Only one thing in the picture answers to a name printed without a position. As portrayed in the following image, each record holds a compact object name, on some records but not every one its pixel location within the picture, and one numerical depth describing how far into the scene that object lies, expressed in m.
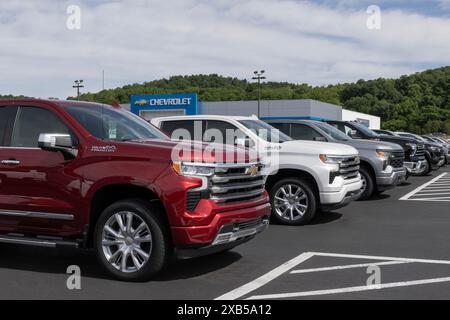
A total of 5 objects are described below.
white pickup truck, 9.15
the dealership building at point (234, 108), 54.25
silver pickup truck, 11.73
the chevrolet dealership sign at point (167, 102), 53.84
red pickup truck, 5.55
